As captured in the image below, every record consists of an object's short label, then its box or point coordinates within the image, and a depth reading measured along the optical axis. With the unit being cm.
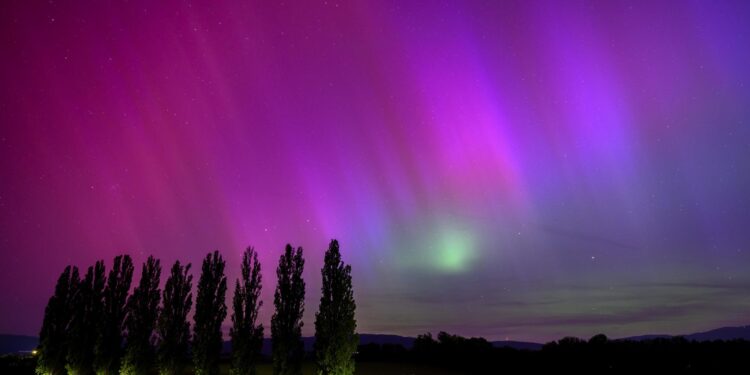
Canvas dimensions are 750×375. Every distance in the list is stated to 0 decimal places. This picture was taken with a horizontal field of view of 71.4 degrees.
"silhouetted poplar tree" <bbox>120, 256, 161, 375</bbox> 4431
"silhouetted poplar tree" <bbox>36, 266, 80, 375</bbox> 4831
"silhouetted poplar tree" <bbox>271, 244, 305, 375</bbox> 3612
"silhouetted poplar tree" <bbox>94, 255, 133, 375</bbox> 4625
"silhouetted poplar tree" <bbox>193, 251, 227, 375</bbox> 4025
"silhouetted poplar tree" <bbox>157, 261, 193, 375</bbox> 4278
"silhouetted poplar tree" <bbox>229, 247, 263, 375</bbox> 3781
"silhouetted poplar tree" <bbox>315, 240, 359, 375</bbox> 3147
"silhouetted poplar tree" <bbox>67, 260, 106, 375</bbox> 4759
